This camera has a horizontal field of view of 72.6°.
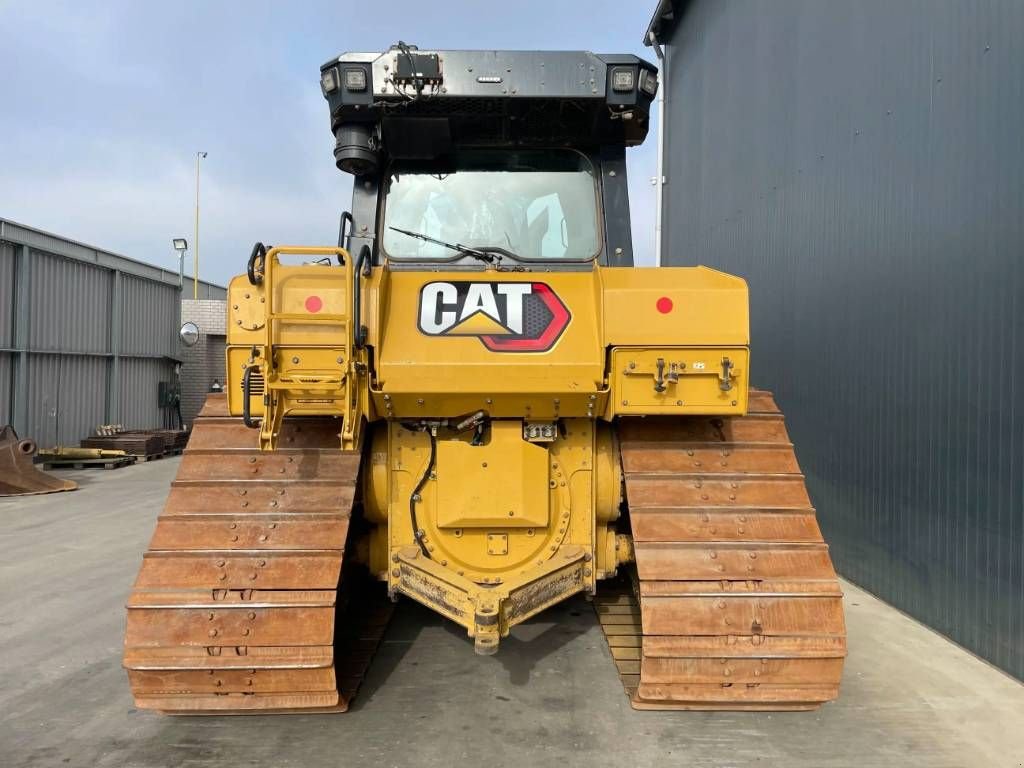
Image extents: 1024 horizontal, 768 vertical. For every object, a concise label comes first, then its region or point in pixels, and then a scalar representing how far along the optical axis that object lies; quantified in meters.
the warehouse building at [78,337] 12.77
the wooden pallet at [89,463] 12.76
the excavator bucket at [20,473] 10.17
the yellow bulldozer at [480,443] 3.03
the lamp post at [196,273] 22.78
